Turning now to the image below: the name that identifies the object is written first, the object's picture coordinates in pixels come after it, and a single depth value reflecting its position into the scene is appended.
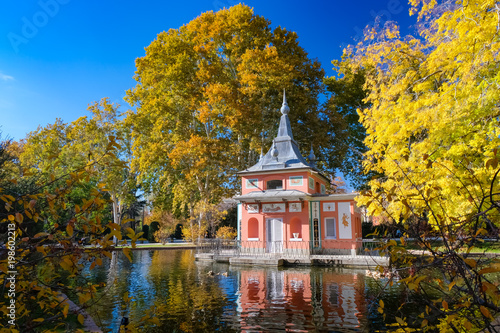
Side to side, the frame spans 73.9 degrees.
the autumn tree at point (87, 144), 32.97
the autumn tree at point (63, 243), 2.66
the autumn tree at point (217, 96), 25.30
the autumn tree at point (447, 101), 7.82
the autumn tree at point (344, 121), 27.52
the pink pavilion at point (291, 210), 22.06
